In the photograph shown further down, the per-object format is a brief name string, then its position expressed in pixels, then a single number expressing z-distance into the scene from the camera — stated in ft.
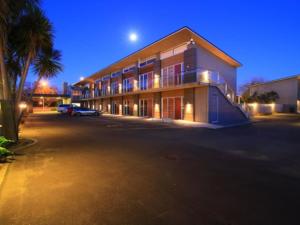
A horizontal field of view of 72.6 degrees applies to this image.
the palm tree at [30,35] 27.40
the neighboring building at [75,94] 162.70
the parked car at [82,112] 94.02
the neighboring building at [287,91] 102.58
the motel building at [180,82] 53.72
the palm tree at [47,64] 34.91
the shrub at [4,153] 18.57
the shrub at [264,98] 101.60
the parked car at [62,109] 114.52
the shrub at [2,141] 20.20
